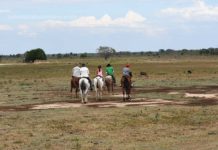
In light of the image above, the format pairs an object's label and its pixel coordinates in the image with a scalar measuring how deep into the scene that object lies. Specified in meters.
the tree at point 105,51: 171.27
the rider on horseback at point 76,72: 30.88
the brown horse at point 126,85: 28.97
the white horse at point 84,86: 27.38
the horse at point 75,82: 31.01
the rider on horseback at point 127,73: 28.78
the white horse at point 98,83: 30.25
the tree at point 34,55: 129.75
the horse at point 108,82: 32.72
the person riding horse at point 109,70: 33.84
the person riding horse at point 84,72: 27.14
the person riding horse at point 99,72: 31.09
